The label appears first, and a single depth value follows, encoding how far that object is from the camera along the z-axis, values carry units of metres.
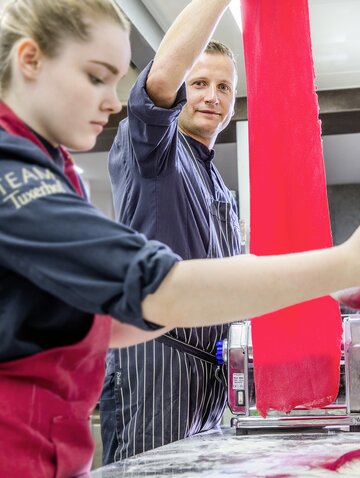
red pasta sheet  1.28
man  1.37
